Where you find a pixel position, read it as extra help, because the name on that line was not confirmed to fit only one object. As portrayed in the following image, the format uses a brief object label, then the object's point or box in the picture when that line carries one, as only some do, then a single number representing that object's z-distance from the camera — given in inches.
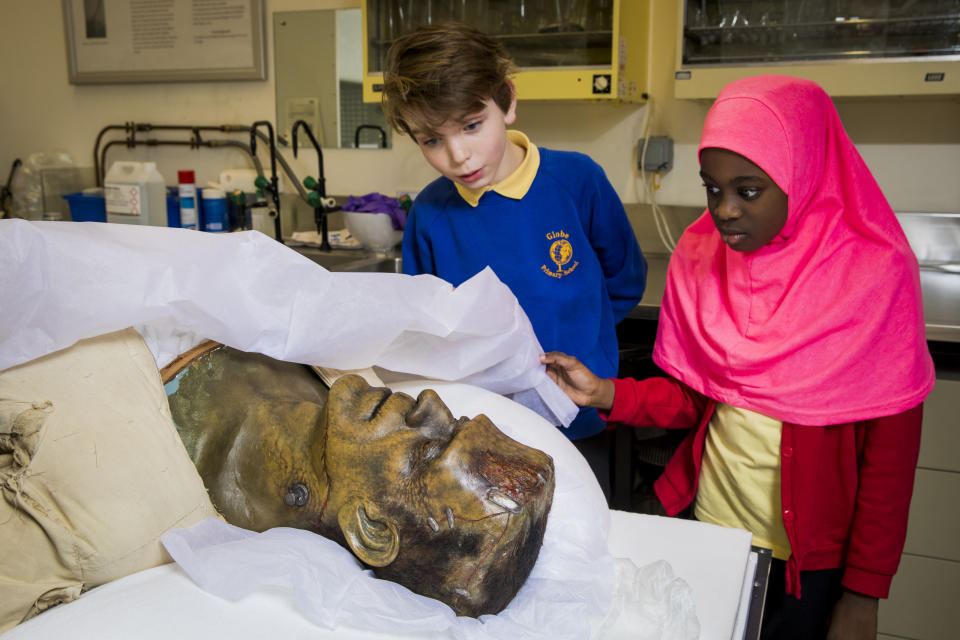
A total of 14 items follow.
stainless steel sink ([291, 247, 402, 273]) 100.1
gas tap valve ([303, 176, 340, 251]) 108.3
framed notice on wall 118.9
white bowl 103.6
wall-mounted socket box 101.3
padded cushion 30.0
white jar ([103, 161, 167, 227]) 114.0
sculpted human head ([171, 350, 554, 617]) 30.3
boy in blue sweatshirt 52.1
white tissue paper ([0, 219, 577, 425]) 31.2
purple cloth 104.3
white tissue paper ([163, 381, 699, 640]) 30.8
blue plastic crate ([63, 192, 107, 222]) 120.5
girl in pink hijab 44.2
